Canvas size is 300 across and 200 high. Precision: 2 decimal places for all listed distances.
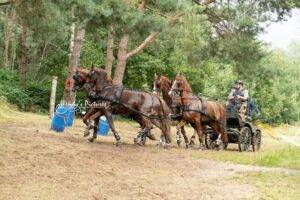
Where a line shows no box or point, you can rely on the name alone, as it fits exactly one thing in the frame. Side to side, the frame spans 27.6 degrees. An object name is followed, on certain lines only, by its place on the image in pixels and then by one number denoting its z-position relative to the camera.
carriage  20.17
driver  20.29
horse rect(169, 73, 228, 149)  18.92
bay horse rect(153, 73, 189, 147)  18.89
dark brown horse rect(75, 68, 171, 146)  16.91
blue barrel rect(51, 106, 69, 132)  18.73
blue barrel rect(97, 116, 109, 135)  20.38
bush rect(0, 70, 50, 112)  30.97
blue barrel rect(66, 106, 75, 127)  19.85
